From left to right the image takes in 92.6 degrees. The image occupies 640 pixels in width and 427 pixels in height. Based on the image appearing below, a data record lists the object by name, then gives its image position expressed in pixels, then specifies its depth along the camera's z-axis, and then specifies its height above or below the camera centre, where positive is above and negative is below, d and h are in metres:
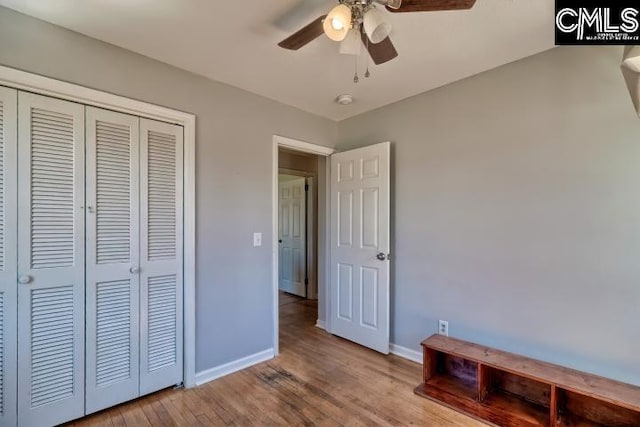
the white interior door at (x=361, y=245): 2.88 -0.29
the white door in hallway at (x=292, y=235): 5.07 -0.33
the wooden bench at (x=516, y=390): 1.73 -1.16
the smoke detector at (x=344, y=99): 2.77 +1.08
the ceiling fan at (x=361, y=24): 1.28 +0.88
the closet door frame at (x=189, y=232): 2.29 -0.12
